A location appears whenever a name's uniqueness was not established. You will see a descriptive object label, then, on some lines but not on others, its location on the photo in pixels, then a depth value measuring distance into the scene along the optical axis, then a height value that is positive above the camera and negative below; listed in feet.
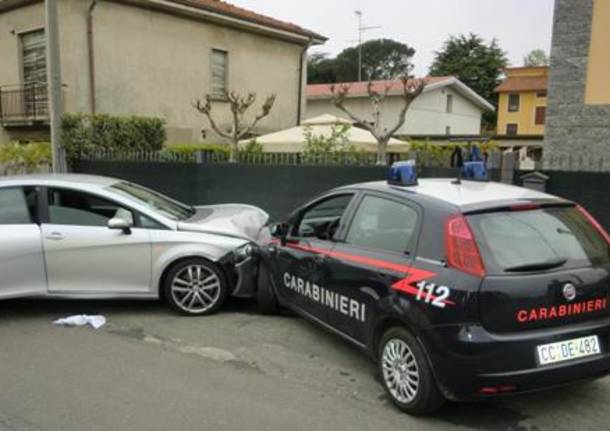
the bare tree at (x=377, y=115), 30.89 +1.70
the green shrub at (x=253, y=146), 41.18 -0.22
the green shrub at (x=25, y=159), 42.09 -1.43
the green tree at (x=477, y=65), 190.29 +27.37
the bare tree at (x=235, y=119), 36.50 +1.51
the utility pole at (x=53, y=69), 33.94 +4.18
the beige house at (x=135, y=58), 48.47 +7.69
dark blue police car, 11.12 -2.92
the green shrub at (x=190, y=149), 38.89 -0.51
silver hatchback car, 19.58 -3.75
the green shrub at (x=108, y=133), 39.45 +0.52
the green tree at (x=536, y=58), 277.44 +43.42
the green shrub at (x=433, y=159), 28.50 -0.64
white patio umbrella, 41.28 +0.42
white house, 98.78 +7.20
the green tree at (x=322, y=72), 224.33 +27.98
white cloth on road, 19.12 -5.97
